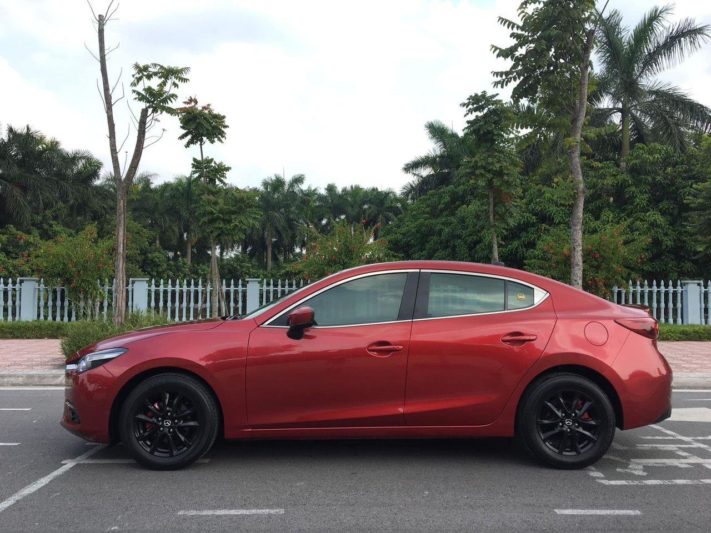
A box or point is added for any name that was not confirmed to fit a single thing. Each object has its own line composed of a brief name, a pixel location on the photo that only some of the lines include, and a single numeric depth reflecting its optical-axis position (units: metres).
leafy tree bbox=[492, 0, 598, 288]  12.61
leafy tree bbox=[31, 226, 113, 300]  16.27
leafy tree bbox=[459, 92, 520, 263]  14.71
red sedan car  4.80
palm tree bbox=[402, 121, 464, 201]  38.56
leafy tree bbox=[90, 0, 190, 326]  10.65
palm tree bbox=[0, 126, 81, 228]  34.75
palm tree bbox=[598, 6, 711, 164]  26.61
